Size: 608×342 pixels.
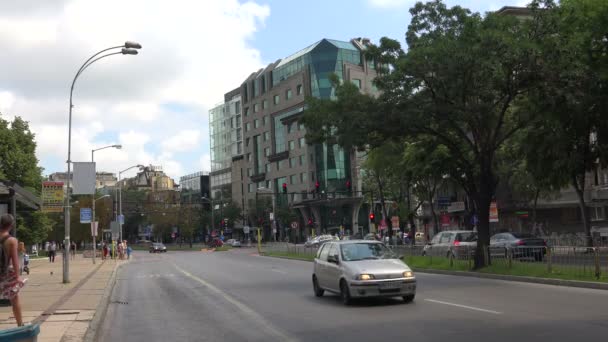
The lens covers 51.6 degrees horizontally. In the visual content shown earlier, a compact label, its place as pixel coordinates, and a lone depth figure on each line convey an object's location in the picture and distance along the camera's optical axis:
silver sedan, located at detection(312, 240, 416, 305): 14.10
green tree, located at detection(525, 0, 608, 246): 20.73
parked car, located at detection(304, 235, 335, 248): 59.62
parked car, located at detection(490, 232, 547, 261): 20.81
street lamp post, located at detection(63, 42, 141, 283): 24.05
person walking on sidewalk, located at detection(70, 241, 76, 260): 74.47
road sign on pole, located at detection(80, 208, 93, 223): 41.05
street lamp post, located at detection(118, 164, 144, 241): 63.85
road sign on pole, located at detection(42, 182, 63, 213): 27.19
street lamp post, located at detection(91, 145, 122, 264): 51.89
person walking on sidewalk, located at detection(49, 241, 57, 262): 54.94
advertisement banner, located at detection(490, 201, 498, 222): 26.57
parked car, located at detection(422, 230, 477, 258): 27.69
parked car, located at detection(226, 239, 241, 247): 92.50
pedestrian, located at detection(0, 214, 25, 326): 9.27
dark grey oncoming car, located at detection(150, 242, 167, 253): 87.50
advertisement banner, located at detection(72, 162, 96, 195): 25.38
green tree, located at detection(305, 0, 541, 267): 21.08
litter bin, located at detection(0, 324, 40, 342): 5.77
